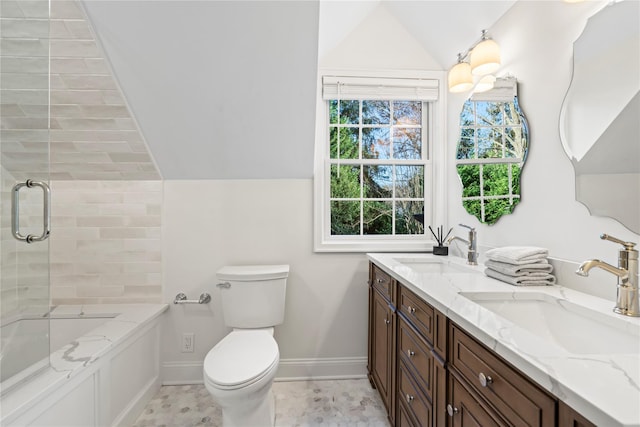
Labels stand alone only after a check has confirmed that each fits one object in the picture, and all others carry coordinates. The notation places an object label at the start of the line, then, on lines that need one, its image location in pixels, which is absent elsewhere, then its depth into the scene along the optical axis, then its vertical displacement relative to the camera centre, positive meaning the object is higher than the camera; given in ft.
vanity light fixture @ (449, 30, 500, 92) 5.31 +2.65
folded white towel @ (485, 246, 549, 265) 4.11 -0.54
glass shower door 4.13 +0.44
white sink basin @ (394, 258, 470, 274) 6.18 -1.03
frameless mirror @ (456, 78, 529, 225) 5.10 +1.14
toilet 4.56 -2.31
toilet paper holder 7.05 -1.95
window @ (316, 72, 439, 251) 7.77 +1.08
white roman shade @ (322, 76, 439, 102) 7.36 +2.94
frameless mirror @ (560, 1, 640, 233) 3.17 +1.11
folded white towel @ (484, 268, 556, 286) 4.06 -0.85
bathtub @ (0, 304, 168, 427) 3.82 -2.37
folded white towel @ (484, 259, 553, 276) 4.09 -0.71
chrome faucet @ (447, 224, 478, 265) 5.75 -0.64
